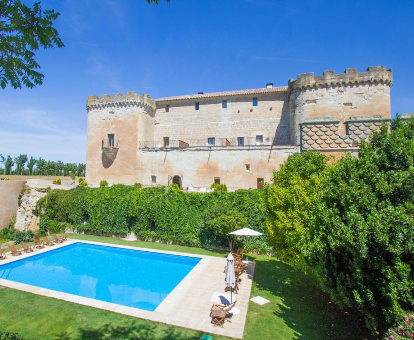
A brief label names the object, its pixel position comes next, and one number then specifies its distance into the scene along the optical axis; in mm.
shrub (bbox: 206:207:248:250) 14914
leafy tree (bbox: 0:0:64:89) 3818
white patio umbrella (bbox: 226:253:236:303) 8891
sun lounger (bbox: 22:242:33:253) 14848
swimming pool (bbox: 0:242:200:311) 10258
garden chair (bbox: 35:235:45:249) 15836
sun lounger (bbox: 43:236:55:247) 16353
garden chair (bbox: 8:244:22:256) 14188
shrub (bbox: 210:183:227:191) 21552
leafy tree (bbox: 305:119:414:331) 4859
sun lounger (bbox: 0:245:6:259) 13640
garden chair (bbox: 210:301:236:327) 7414
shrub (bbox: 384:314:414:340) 4207
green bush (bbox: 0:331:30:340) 4272
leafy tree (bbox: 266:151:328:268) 9008
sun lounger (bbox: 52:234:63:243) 17142
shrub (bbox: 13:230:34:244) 17748
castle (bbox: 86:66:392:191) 21281
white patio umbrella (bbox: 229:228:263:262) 12809
